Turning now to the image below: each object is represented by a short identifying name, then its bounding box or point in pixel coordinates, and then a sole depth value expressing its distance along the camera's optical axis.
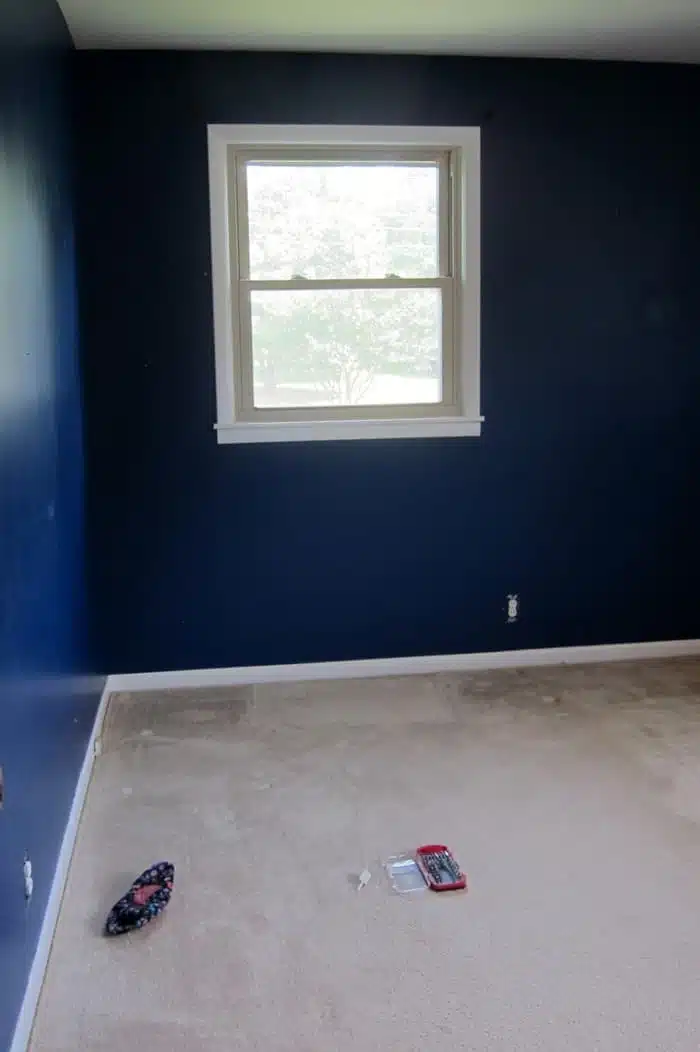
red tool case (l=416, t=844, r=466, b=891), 2.45
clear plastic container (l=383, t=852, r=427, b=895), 2.47
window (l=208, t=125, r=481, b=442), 3.86
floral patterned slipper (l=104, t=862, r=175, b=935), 2.29
